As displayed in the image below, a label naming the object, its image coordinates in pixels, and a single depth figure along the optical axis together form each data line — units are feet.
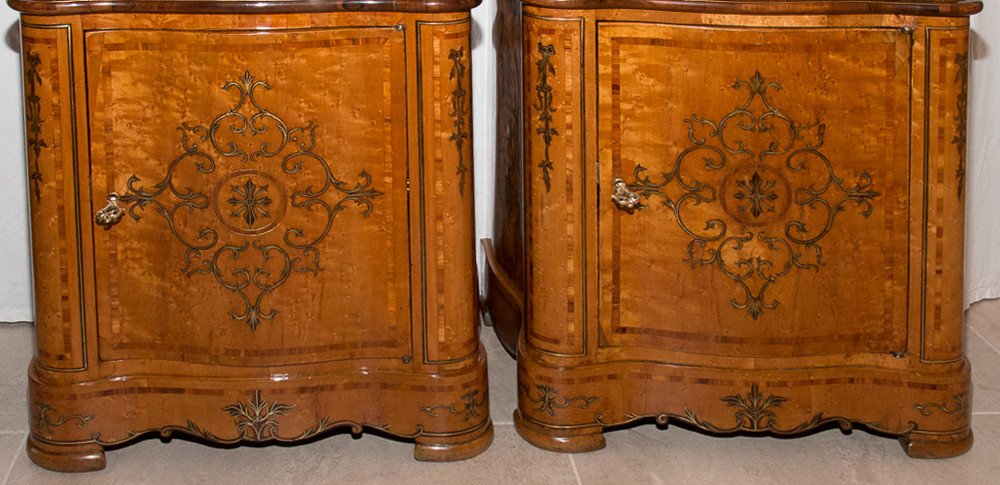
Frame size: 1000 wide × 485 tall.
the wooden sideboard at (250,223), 6.88
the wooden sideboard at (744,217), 6.99
